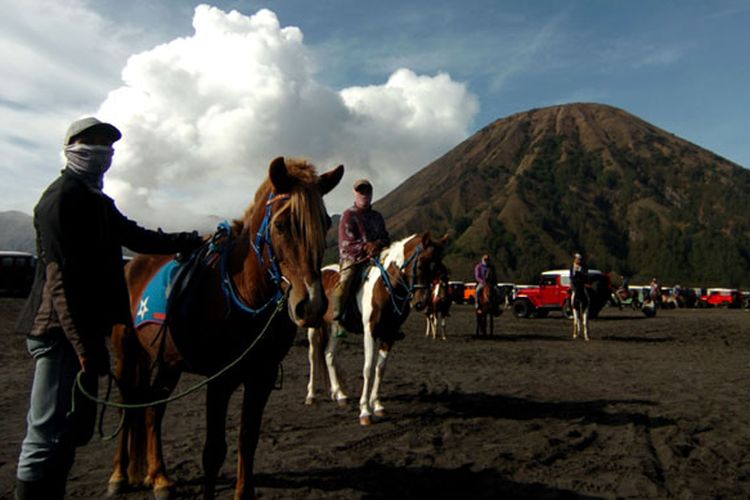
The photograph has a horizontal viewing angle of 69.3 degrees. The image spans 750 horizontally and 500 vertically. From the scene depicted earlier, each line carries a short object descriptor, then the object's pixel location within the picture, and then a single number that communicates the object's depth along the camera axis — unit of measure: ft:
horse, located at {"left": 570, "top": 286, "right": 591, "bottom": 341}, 59.77
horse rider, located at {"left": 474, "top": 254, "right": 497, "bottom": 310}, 63.00
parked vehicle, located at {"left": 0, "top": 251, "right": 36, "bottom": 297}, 112.06
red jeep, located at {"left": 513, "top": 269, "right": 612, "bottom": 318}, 98.43
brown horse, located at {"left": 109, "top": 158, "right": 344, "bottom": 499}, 11.05
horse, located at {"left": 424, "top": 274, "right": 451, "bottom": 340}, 58.13
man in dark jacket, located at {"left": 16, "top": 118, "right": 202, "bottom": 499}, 9.07
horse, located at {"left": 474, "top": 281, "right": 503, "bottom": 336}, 62.75
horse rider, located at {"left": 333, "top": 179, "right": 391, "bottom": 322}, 24.48
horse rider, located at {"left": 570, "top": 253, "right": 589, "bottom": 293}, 59.21
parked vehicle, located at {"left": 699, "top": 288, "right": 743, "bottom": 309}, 165.58
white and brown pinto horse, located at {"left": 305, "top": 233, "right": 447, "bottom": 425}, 22.93
